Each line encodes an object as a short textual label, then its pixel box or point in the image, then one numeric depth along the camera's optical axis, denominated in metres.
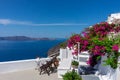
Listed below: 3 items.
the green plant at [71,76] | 3.03
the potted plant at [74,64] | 3.96
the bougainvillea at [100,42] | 3.04
